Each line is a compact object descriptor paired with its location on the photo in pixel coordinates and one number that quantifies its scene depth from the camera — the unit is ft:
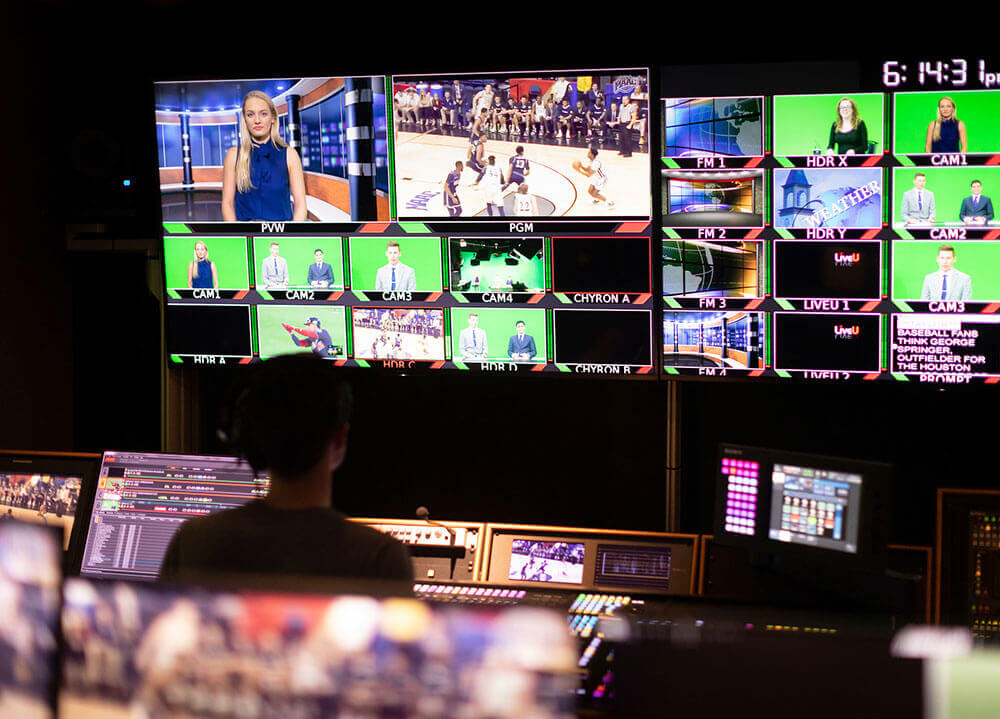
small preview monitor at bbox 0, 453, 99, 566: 10.30
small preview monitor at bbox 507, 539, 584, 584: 10.11
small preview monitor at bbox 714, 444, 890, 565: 8.32
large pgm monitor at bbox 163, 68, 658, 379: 11.36
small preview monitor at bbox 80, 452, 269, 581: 9.95
